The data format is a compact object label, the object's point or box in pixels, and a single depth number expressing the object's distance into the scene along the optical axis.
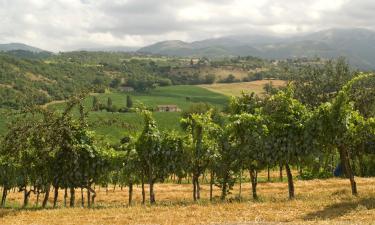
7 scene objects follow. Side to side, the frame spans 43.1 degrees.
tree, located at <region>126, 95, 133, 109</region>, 175.60
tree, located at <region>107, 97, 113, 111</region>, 168.45
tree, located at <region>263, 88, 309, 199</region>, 31.89
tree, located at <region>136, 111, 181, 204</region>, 35.22
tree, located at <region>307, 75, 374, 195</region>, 29.59
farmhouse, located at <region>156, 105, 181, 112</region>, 176.09
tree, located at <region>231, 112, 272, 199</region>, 32.31
